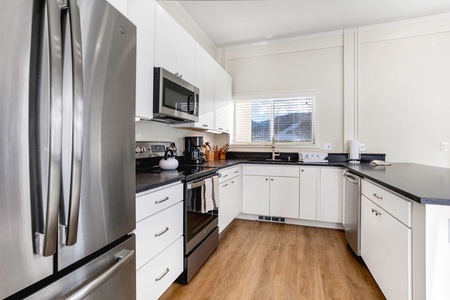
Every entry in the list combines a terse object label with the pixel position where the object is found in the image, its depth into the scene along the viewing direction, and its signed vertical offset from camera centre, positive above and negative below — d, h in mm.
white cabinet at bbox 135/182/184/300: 1310 -600
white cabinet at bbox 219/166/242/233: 2652 -608
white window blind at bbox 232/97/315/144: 3617 +472
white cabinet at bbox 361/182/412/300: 1273 -674
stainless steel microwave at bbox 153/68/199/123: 1845 +463
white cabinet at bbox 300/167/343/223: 3020 -624
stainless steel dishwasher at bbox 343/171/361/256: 2180 -649
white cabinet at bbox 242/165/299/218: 3195 -617
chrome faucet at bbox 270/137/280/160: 3641 -42
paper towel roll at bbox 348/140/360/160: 3193 -14
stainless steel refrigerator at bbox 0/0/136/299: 586 -2
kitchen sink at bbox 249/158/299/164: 3229 -189
